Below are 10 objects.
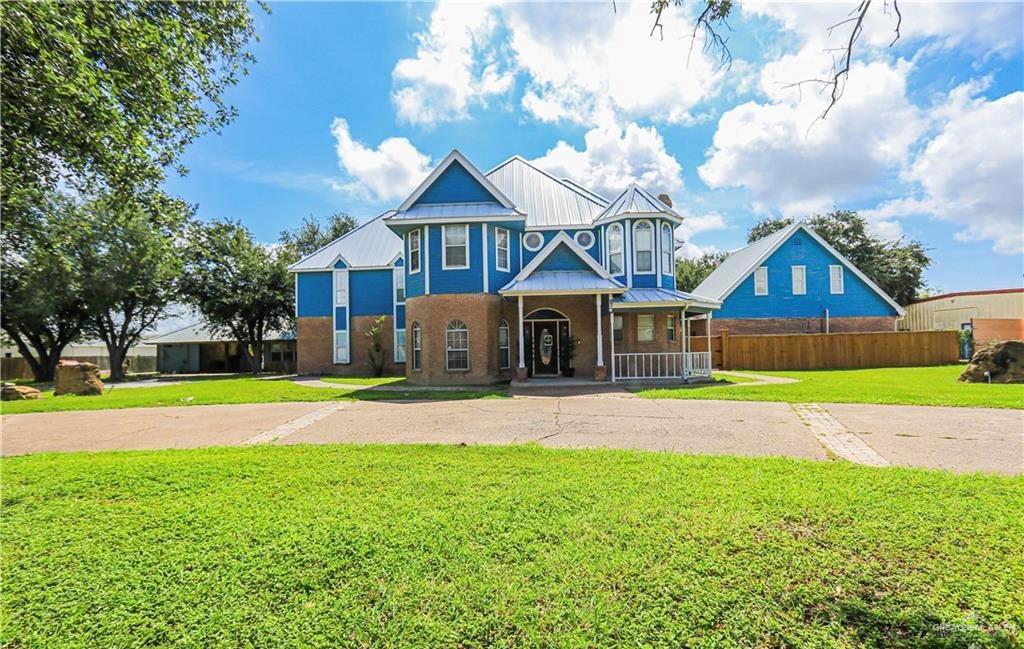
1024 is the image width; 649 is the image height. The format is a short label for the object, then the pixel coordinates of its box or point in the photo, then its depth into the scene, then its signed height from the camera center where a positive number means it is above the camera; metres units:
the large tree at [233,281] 33.42 +4.82
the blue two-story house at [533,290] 18.00 +1.99
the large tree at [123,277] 28.83 +4.73
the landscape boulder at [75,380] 18.27 -1.02
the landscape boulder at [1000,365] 16.27 -1.06
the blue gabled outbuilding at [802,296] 28.64 +2.51
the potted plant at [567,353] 19.23 -0.41
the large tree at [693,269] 52.41 +8.17
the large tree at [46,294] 18.12 +3.48
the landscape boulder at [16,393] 17.23 -1.42
